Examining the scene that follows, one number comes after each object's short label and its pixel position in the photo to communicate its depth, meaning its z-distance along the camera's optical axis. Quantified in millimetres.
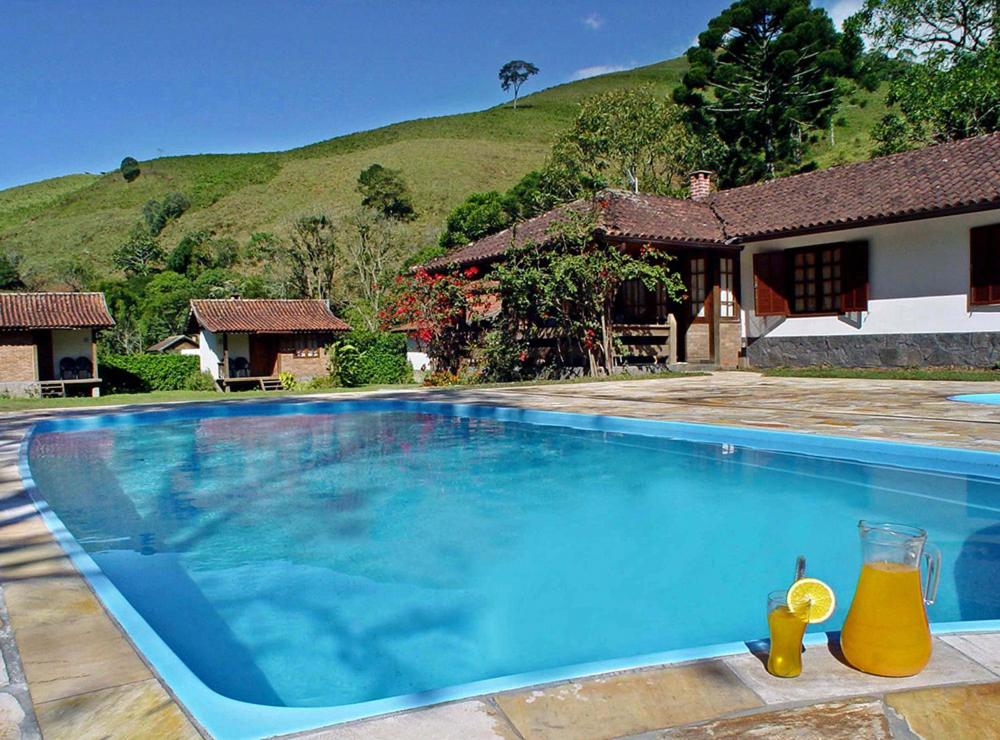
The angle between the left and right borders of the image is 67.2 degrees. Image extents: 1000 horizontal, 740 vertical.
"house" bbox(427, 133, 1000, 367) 13250
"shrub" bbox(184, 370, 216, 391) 25031
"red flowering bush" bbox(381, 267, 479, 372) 16969
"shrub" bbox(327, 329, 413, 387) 19594
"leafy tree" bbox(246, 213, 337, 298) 31547
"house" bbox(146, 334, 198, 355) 33500
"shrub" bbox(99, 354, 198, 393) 23859
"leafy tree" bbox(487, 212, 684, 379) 14273
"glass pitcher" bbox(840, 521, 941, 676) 2068
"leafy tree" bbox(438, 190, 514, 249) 34188
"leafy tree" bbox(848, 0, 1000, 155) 19922
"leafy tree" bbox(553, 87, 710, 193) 29094
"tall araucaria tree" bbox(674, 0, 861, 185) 27859
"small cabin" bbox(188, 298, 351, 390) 25641
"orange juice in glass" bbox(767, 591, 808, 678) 2068
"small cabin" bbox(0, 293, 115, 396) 21906
